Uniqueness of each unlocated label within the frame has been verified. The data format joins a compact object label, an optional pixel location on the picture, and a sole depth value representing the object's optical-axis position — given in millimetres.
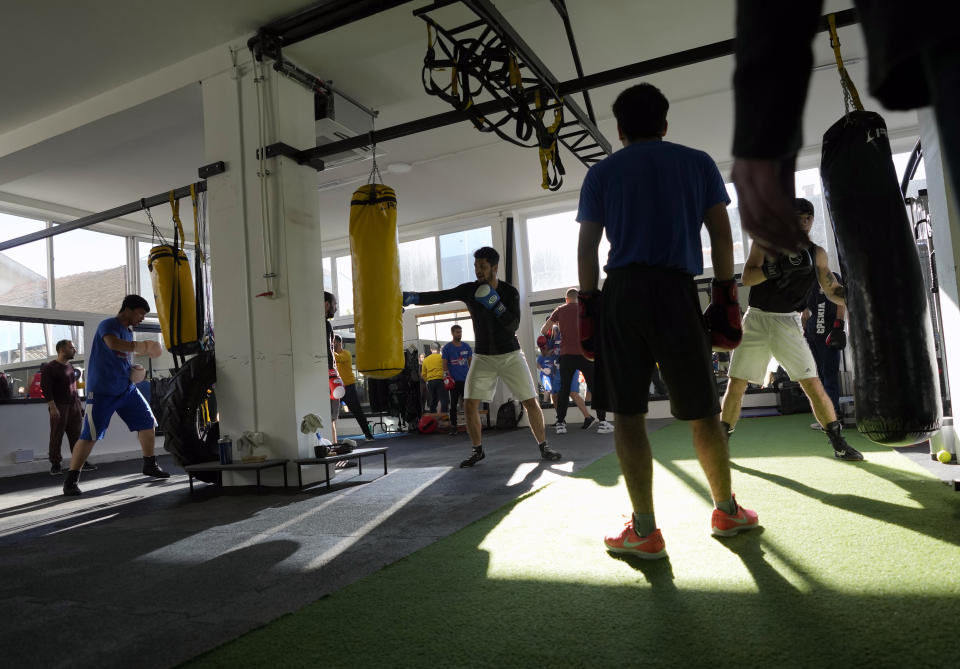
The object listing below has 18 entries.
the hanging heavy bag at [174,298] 5402
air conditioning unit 6234
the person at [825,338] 5832
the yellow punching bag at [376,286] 4113
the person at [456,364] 10164
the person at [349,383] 9119
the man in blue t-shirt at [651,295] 2297
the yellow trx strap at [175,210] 5628
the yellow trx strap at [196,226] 5018
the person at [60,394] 8345
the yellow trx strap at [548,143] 4621
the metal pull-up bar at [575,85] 3911
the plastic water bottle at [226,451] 5117
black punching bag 1653
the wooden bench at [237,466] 4746
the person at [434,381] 10984
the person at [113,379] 5633
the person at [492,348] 5188
